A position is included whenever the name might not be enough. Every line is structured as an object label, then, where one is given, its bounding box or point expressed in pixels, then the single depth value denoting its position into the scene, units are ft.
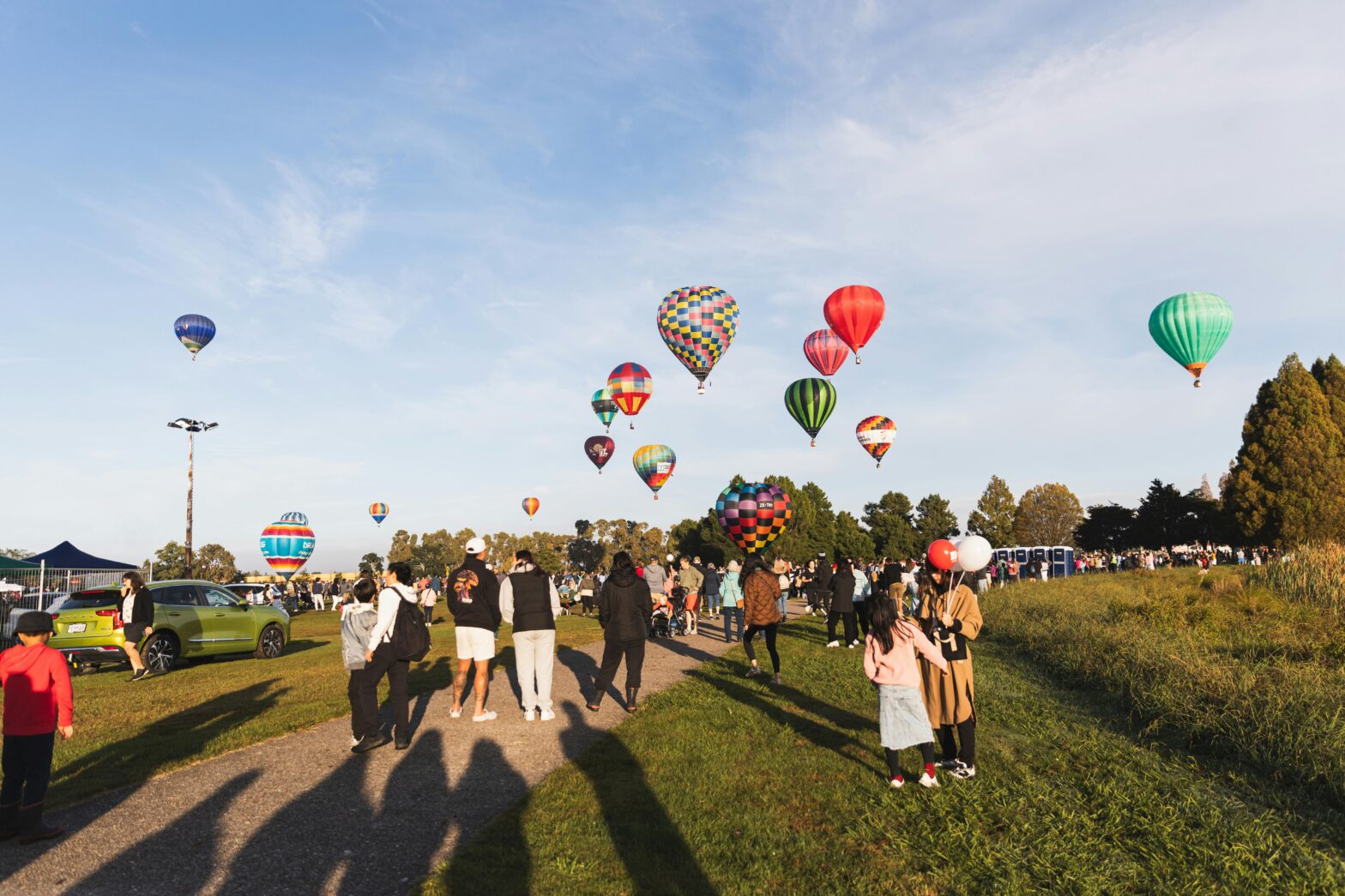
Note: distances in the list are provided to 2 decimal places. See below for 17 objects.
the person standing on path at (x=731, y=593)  58.65
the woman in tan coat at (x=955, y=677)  22.47
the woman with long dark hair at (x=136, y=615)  43.73
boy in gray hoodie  26.37
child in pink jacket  21.76
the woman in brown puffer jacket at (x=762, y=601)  39.09
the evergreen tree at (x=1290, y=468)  152.56
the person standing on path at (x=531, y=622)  30.66
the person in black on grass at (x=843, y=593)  52.06
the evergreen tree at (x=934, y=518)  342.64
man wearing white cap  30.40
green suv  45.09
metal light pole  148.87
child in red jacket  18.12
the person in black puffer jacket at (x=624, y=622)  33.14
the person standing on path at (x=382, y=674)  26.43
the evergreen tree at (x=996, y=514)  339.16
